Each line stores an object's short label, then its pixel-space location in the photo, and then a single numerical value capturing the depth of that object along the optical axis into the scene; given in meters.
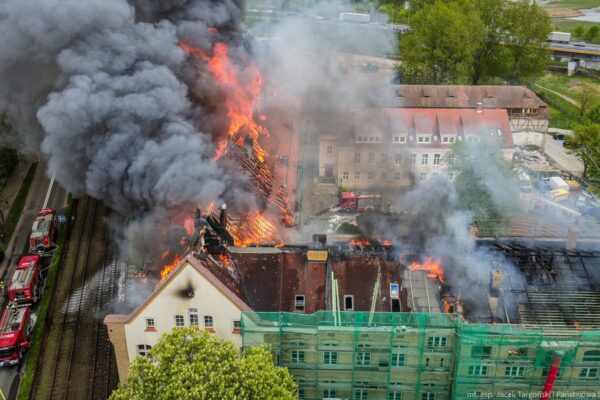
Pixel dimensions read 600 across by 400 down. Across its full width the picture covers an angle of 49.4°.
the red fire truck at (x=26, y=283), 40.16
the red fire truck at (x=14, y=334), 35.91
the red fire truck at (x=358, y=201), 52.53
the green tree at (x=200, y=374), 23.80
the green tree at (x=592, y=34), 101.69
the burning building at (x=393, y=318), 27.27
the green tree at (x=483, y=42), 74.38
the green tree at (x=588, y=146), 57.03
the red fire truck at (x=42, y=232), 45.28
